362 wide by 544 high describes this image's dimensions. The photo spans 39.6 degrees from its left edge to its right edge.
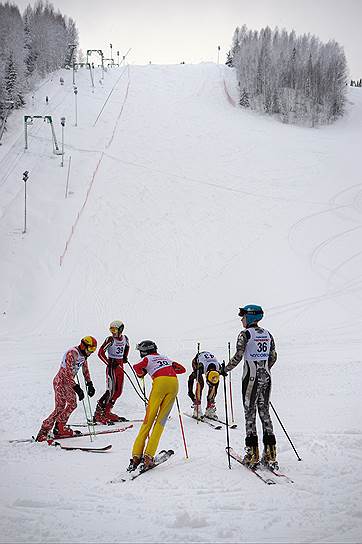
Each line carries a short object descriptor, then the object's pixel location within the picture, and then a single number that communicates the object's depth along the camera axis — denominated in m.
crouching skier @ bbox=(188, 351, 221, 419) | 8.57
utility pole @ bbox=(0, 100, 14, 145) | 34.28
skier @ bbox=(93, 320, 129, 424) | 8.79
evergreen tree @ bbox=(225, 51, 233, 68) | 67.03
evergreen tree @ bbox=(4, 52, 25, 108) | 39.25
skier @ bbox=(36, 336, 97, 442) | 7.69
